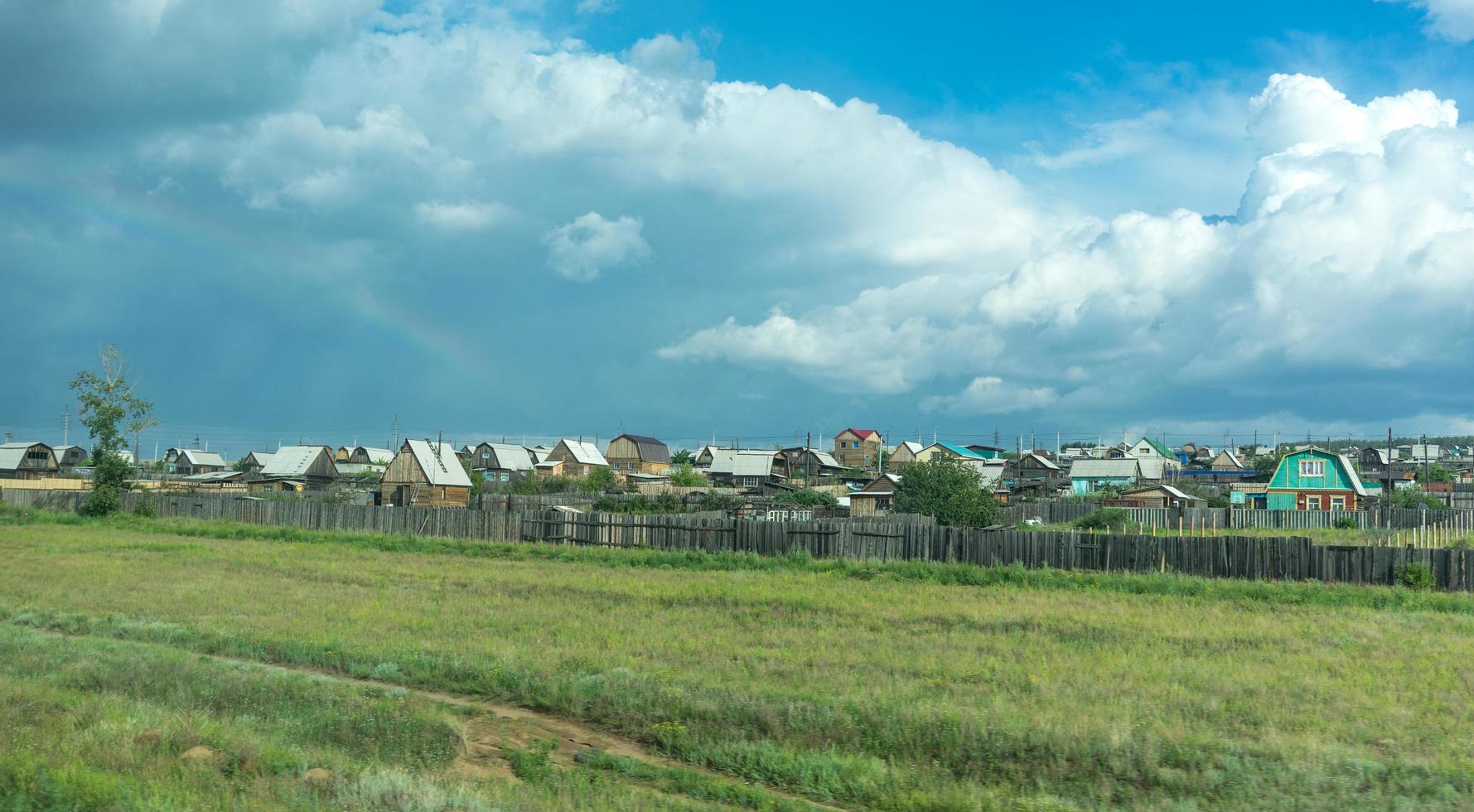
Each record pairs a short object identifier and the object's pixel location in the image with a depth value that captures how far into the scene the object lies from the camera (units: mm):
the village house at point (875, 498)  62000
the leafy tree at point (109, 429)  53250
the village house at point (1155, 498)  67438
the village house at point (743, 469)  113062
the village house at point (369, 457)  139375
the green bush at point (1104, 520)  50781
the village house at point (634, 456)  131125
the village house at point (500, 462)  119062
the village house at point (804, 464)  123725
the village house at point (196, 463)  138875
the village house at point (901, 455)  137500
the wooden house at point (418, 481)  67438
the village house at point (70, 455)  136500
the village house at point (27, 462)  110062
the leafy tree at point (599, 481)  82812
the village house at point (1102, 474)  100438
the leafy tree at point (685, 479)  91500
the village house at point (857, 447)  149875
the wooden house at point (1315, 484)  63656
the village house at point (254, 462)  123500
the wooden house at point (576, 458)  119125
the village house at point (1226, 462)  137000
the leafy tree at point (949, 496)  48250
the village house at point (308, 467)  96250
